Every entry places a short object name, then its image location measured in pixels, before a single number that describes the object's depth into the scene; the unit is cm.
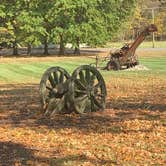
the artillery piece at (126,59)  3342
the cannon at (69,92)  1314
